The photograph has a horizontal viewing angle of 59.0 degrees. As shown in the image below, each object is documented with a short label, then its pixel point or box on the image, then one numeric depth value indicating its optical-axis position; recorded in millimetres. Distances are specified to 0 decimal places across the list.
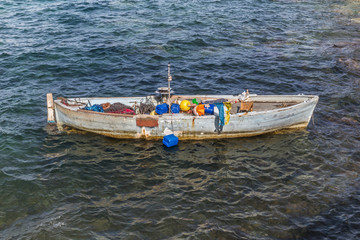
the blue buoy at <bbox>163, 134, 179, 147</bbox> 15664
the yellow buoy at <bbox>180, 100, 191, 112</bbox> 16859
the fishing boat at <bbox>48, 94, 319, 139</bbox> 15953
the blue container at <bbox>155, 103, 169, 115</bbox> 16562
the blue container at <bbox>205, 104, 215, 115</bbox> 16234
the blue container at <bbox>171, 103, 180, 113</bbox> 16734
